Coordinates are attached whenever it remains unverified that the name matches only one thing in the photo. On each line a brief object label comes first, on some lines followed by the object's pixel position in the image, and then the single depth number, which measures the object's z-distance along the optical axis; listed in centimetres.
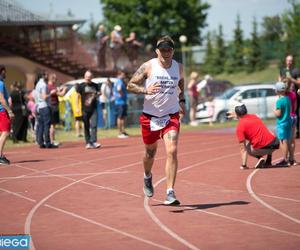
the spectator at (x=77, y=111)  2435
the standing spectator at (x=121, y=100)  2409
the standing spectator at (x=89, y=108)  1995
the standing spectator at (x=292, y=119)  1512
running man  1041
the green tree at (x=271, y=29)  6700
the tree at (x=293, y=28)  4504
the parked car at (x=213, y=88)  3678
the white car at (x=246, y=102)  3180
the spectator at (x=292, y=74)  1817
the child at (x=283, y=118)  1496
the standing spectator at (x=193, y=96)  3028
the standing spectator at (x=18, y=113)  2367
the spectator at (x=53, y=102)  2158
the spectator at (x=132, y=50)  3753
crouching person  1465
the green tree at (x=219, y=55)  6581
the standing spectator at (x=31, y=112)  2480
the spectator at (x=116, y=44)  3623
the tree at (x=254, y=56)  5888
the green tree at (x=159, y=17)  7181
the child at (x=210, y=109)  3131
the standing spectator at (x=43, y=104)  2019
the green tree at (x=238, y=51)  6301
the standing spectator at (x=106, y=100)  2898
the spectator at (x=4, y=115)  1590
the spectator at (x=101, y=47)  3697
